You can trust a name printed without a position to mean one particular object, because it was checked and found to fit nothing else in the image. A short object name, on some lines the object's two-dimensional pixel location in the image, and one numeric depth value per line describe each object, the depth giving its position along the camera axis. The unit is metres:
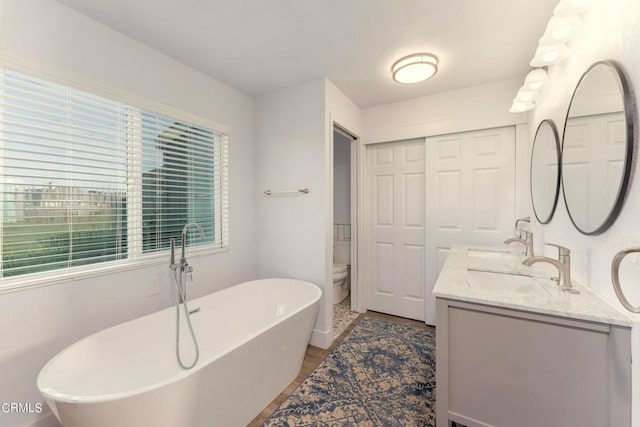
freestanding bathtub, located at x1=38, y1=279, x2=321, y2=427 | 0.97
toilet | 3.23
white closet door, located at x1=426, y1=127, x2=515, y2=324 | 2.40
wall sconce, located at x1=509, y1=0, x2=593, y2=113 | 1.19
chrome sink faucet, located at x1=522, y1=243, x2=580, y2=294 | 1.22
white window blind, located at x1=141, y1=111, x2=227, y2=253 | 1.90
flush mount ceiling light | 1.95
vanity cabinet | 0.96
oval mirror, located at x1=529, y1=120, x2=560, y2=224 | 1.57
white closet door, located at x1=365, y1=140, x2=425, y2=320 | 2.84
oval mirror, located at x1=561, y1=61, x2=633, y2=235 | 0.97
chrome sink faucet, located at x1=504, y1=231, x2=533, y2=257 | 1.77
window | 1.33
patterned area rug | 1.50
